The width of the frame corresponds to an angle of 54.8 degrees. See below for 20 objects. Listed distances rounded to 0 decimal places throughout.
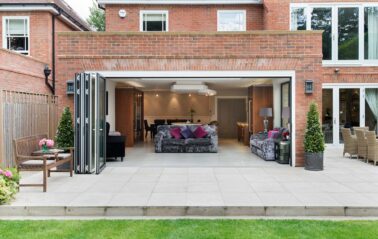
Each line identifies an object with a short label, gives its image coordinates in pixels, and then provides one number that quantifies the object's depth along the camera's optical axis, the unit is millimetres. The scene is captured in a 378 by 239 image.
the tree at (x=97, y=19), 33750
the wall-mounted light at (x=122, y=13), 15258
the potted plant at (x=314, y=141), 9320
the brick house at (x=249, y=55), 9922
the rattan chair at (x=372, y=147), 10281
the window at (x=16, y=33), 14383
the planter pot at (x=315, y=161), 9375
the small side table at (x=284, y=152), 10516
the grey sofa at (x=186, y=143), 13508
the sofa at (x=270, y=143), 11266
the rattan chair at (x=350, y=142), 11586
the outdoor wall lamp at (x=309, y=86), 9906
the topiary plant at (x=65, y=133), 9359
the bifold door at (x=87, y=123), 8805
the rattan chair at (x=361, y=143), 10953
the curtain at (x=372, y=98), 14398
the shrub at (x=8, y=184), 6000
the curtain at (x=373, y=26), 14508
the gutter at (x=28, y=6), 14125
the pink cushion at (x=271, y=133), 11695
